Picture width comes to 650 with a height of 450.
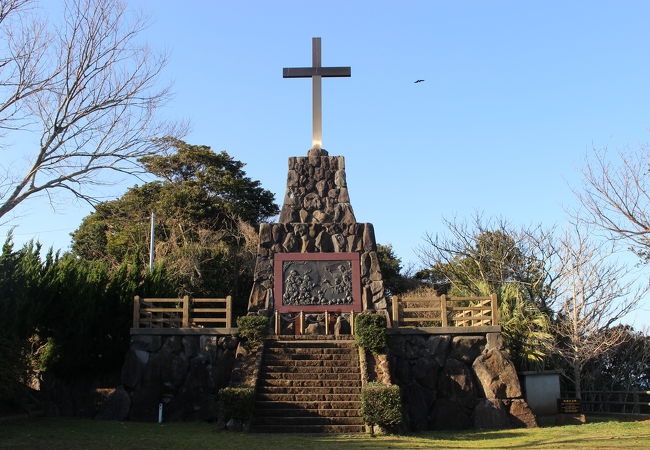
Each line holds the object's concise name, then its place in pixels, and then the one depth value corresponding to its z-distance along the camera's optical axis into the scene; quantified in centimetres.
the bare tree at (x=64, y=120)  1316
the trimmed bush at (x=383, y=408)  1400
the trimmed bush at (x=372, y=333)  1708
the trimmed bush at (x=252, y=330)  1759
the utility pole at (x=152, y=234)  2779
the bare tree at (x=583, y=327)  2169
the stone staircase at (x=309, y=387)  1457
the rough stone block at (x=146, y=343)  1852
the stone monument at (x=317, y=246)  2008
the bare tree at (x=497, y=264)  2569
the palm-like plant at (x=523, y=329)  2047
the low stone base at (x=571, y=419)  1780
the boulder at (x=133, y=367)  1803
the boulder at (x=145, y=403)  1777
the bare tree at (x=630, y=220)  1577
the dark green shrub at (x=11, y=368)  1409
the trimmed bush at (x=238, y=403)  1434
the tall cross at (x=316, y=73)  2194
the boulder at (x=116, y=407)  1750
